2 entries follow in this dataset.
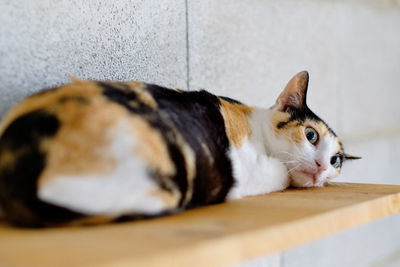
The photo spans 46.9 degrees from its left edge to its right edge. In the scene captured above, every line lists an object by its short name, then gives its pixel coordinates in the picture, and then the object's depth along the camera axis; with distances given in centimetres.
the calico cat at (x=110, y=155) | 65
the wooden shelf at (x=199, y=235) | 51
